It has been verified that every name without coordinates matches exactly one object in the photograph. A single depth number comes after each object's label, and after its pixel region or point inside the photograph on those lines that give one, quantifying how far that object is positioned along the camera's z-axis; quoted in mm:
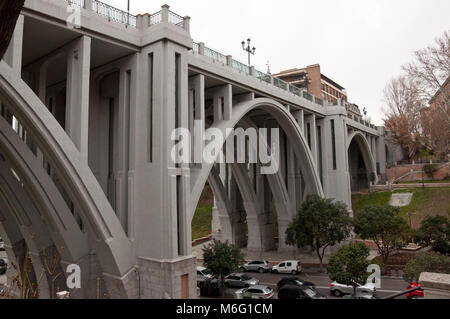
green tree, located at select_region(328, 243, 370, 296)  16922
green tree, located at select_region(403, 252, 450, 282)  14281
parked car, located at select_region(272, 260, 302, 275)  25375
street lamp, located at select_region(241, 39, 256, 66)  27767
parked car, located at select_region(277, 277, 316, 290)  19781
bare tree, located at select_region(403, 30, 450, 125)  25891
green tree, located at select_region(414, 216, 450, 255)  22953
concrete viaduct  12766
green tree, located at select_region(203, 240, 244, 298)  19578
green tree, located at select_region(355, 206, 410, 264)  24641
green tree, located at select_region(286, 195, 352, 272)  25516
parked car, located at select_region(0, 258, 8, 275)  28361
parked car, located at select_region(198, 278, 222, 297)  21109
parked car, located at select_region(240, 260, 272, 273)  26859
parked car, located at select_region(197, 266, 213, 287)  21944
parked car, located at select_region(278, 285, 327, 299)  17031
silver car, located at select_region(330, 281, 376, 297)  18489
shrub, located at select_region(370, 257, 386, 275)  22336
